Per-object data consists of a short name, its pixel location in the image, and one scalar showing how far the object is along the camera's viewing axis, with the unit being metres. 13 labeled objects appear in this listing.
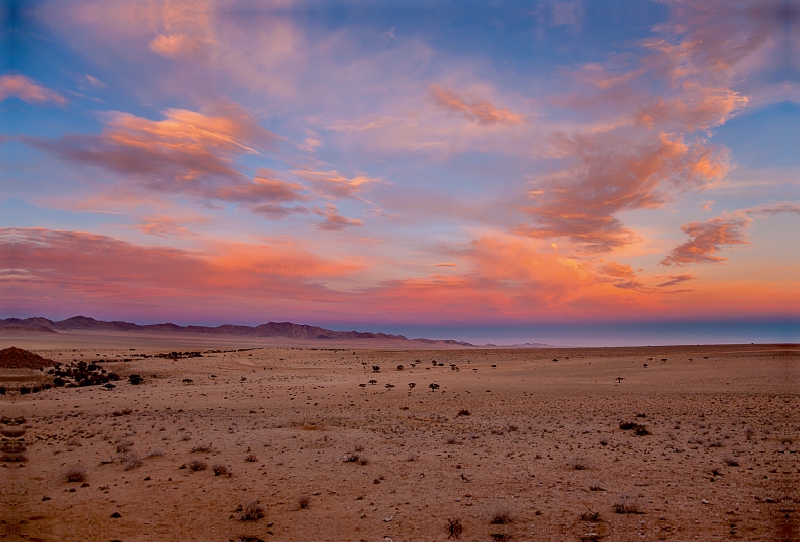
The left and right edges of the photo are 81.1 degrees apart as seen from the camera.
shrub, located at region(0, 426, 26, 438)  10.98
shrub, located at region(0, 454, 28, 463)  11.75
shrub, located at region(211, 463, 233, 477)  11.78
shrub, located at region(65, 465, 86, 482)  11.21
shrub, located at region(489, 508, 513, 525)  8.68
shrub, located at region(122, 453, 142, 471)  12.33
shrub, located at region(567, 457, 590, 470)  12.20
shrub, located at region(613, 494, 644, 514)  8.98
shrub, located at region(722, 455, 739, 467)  11.92
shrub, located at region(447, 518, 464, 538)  8.21
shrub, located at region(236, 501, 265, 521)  8.97
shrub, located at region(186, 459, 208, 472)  12.23
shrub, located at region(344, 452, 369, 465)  12.75
